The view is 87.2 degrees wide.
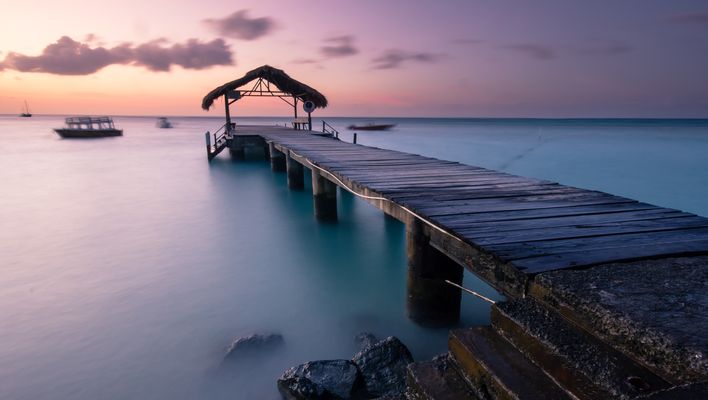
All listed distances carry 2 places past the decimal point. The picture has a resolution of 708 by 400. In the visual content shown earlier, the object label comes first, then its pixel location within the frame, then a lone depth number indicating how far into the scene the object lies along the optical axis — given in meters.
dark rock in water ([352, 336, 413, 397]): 3.23
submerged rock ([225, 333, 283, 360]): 4.11
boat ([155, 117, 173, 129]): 73.31
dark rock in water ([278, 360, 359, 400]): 3.11
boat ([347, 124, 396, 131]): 62.06
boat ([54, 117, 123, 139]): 35.72
